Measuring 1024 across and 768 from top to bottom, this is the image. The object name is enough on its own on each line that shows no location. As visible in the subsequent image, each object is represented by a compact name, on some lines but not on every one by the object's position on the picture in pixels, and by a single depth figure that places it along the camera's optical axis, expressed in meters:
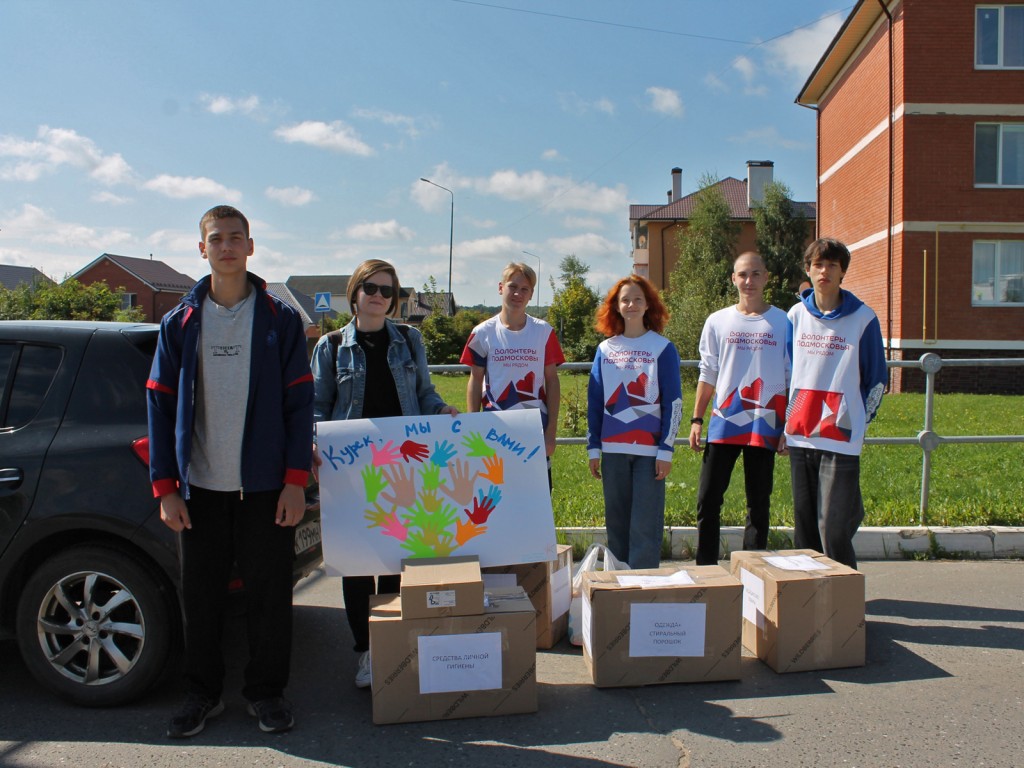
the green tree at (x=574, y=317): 45.06
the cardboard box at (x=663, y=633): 3.83
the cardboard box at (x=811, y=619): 3.99
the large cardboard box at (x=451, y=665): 3.49
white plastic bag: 4.42
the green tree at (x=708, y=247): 45.62
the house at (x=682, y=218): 53.03
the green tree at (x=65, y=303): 39.84
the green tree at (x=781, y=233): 50.12
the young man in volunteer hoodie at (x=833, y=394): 4.52
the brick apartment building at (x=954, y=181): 21.69
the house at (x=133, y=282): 70.75
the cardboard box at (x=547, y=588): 4.29
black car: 3.55
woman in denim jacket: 4.00
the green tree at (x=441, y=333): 32.66
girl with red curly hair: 4.52
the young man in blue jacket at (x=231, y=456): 3.36
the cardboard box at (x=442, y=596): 3.49
